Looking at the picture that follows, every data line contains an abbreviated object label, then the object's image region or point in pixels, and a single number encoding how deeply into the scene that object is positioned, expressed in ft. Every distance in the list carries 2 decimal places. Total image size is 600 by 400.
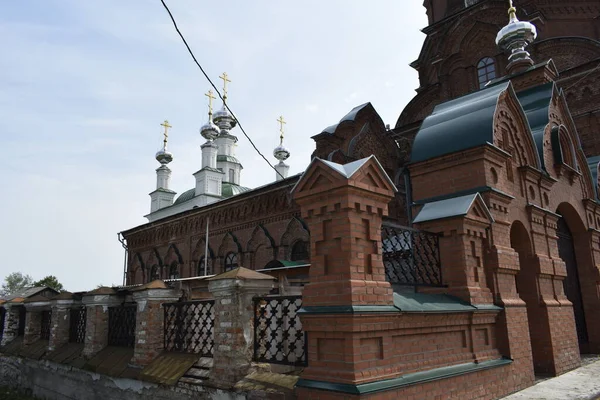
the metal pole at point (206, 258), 65.51
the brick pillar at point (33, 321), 30.53
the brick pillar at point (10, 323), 33.88
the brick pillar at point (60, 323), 26.96
